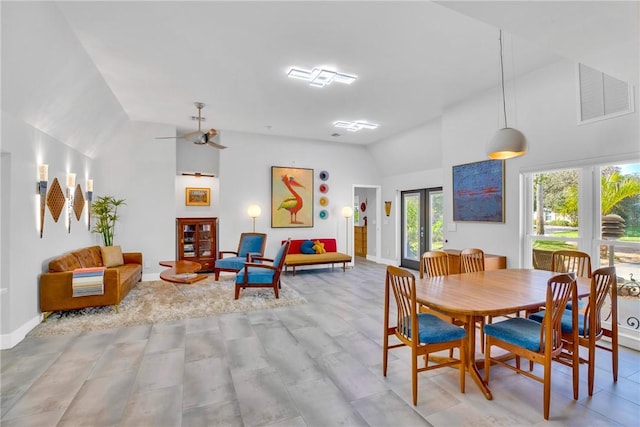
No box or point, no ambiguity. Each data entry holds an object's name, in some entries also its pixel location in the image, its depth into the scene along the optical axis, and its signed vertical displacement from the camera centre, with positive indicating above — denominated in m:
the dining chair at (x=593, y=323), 2.31 -0.89
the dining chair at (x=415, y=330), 2.22 -0.89
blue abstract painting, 4.46 +0.38
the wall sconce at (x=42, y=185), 3.72 +0.41
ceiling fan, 4.95 +1.35
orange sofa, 3.74 -0.92
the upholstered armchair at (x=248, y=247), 6.21 -0.65
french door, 7.16 -0.20
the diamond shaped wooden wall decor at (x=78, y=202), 4.87 +0.26
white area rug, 3.75 -1.33
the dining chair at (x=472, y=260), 3.71 -0.57
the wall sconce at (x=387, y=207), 8.36 +0.24
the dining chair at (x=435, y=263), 3.41 -0.55
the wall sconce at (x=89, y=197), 5.39 +0.37
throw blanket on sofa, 3.82 -0.83
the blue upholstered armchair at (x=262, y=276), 4.89 -0.98
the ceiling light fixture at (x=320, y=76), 3.93 +1.90
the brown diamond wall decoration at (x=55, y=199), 4.04 +0.26
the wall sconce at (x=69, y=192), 4.59 +0.40
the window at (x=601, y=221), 3.20 -0.08
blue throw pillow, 7.31 -0.76
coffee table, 4.57 -0.89
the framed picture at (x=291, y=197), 7.30 +0.48
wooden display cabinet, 6.73 -0.54
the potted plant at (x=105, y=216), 5.69 +0.03
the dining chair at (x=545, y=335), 2.03 -0.89
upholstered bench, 6.85 -0.96
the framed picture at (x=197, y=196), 7.22 +0.51
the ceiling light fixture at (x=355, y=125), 6.22 +1.95
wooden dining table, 2.15 -0.65
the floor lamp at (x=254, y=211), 6.75 +0.13
